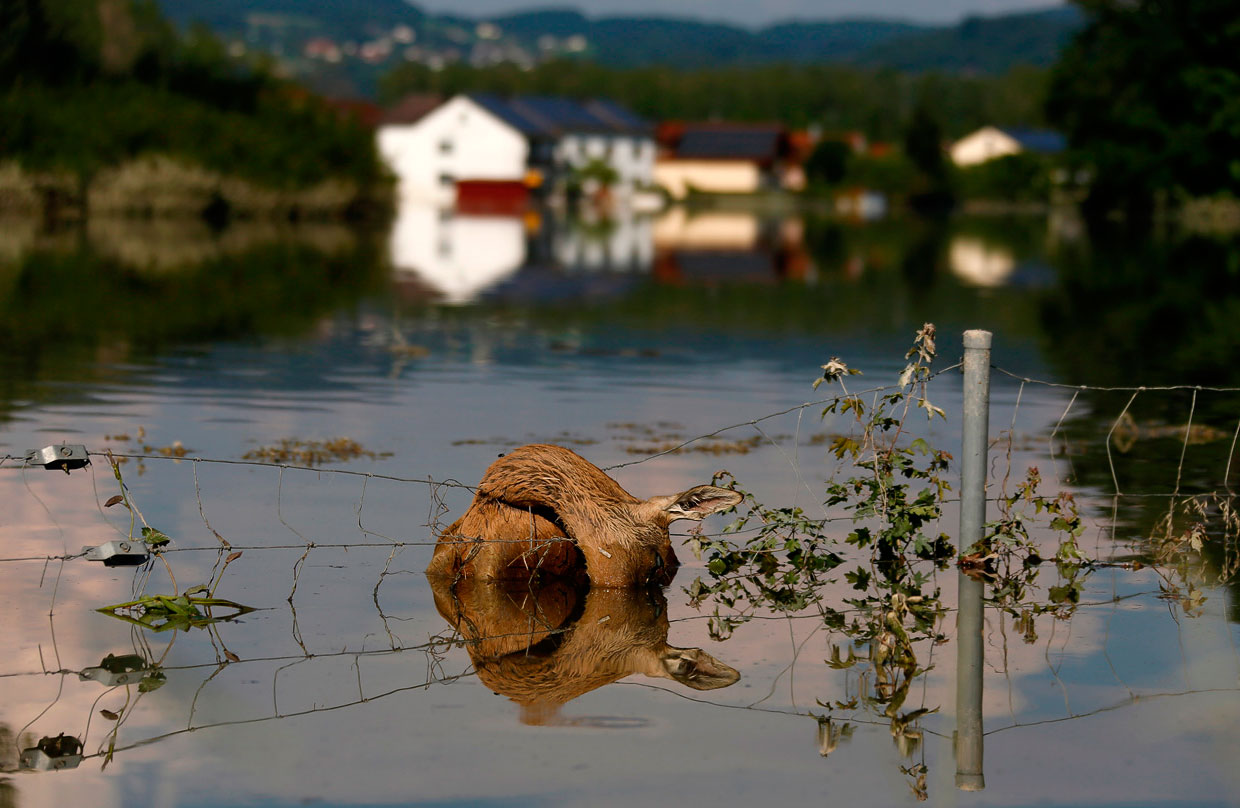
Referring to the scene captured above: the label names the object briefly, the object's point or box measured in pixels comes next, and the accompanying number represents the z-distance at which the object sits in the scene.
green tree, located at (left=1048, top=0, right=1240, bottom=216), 142.50
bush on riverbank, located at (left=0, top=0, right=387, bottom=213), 112.56
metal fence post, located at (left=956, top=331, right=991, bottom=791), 17.66
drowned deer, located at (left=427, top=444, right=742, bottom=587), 19.73
